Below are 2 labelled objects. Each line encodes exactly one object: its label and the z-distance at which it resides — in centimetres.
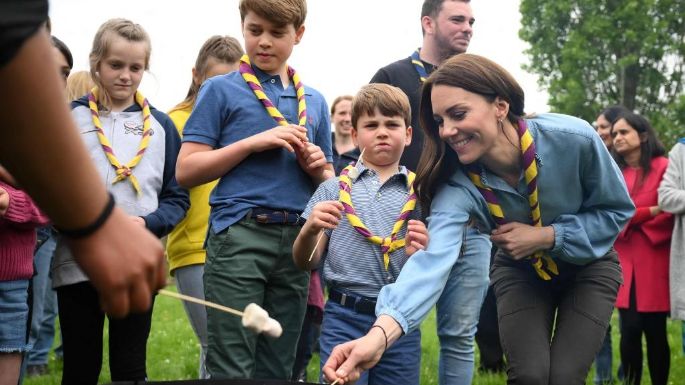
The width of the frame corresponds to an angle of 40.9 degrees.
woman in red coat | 623
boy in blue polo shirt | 386
